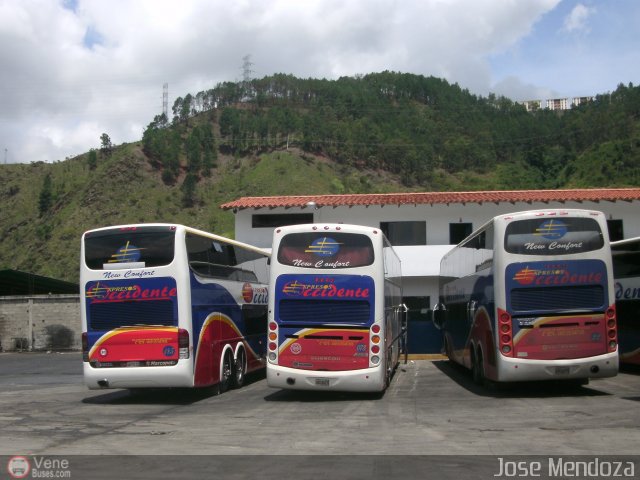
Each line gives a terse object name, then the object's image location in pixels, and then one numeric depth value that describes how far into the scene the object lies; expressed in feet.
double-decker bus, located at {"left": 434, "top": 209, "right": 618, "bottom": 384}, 44.45
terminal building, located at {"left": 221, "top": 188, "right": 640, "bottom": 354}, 104.06
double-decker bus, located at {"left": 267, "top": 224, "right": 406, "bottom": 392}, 44.80
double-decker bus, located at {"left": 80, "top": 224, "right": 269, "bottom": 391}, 45.24
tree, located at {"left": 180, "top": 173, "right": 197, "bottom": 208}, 293.64
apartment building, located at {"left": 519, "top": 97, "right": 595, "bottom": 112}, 362.29
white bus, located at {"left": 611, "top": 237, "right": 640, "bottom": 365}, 57.57
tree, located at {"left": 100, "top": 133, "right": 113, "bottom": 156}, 340.18
